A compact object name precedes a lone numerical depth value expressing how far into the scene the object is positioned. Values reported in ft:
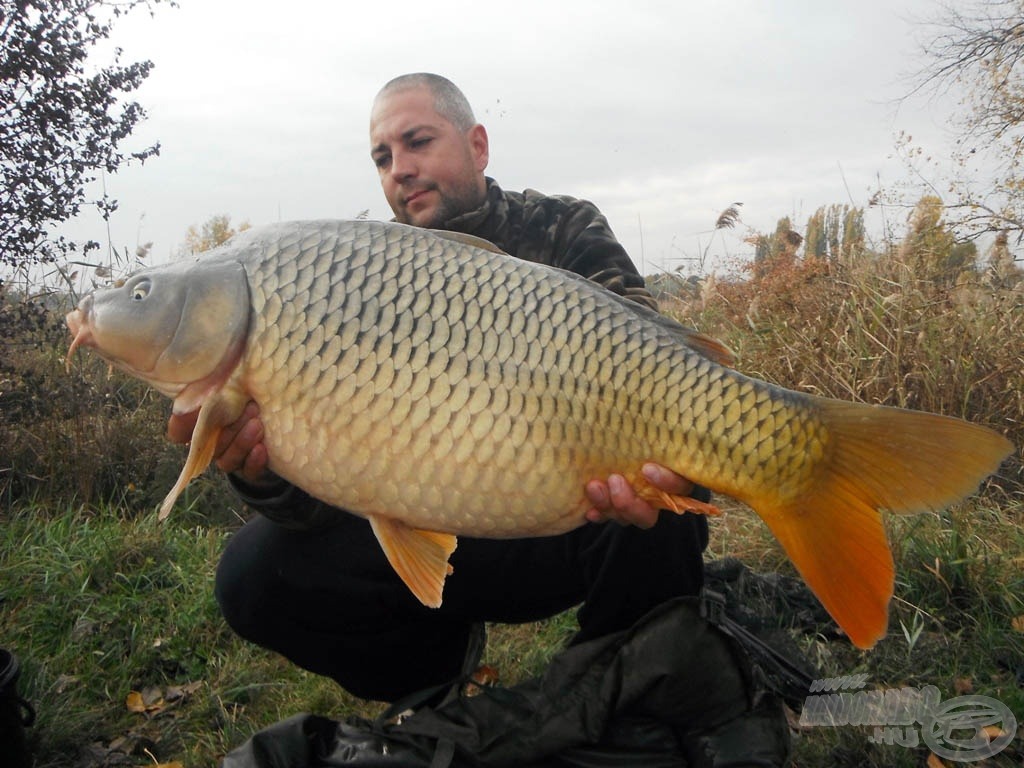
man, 4.82
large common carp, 3.95
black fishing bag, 4.55
